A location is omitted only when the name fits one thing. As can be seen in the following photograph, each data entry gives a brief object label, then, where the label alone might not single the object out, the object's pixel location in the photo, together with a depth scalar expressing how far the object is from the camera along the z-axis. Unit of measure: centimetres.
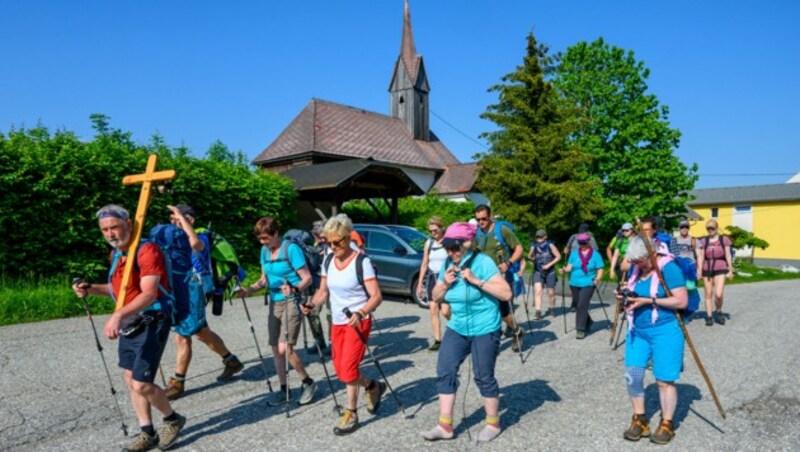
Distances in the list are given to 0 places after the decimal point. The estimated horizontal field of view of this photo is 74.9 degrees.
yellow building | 4491
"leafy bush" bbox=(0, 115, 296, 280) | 1020
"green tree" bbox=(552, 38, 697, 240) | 2822
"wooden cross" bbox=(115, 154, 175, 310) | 366
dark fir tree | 2603
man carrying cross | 365
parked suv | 1215
